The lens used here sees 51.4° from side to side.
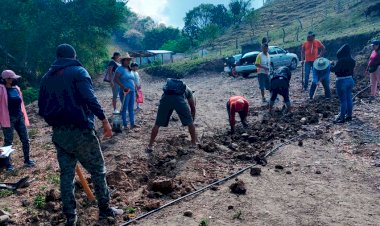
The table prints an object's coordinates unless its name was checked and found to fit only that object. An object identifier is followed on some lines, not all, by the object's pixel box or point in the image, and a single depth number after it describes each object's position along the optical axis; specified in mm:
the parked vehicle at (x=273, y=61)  21125
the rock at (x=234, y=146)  7398
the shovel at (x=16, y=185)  5555
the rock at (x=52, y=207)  4844
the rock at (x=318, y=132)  8039
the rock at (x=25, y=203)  5031
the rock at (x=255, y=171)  5855
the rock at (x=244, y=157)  6671
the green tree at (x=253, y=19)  50688
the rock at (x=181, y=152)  6926
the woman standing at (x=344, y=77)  8578
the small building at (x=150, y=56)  40125
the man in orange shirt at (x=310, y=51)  11820
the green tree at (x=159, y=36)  71338
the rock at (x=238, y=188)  5223
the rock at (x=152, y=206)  4812
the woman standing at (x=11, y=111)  6383
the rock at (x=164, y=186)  5289
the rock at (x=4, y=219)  4470
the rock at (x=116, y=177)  5625
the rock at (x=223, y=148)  7268
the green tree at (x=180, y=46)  57619
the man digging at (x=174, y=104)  6922
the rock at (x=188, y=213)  4633
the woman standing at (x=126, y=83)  8562
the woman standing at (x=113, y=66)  9625
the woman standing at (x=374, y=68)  10191
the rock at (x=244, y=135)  7988
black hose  4552
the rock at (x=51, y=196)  5035
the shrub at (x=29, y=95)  17784
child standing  10810
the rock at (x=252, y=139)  7825
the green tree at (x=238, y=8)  63281
